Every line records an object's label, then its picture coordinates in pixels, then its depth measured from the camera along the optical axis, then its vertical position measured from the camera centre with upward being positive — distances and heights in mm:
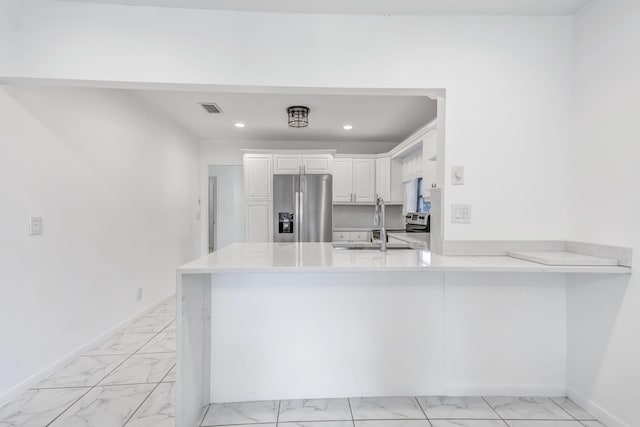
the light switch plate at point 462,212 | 2012 +3
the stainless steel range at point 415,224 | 3655 -138
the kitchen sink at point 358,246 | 2385 -262
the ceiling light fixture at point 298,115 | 3588 +1108
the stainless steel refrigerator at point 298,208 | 4621 +49
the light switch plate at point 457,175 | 2004 +235
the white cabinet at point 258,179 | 4832 +488
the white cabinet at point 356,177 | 5074 +551
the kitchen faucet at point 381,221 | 2270 -74
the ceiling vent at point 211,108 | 3545 +1186
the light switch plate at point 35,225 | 2078 -105
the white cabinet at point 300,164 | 4828 +719
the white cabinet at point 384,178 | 4961 +536
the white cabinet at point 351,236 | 5020 -382
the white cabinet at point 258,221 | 4844 -148
